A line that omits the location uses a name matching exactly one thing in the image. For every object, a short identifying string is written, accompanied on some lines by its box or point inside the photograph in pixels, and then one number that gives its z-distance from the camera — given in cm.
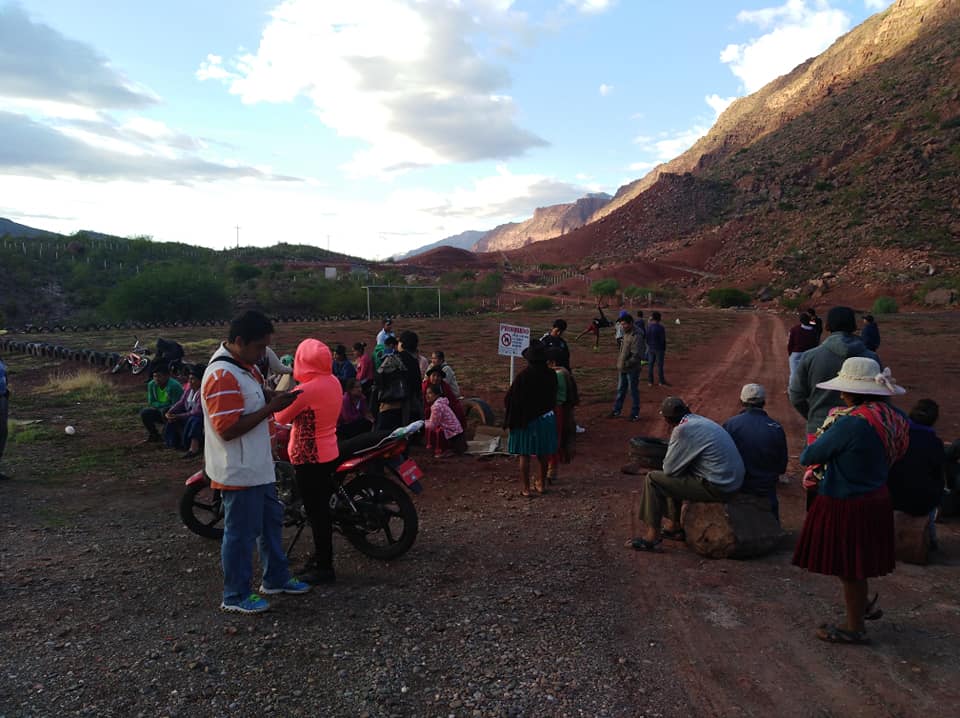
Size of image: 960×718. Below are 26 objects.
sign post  1073
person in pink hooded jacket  439
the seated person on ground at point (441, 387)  878
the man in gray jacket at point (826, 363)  544
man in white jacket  386
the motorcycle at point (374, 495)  495
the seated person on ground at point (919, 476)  493
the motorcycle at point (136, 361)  1631
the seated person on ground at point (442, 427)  869
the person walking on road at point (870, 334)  1112
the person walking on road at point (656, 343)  1413
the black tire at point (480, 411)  1062
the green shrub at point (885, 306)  3400
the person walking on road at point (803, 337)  1013
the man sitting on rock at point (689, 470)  514
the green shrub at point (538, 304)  4518
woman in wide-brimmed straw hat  361
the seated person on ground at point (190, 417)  851
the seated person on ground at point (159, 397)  930
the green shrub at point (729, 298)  4503
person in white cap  534
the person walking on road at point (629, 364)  1060
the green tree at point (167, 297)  3912
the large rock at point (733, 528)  510
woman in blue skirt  670
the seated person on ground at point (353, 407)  742
